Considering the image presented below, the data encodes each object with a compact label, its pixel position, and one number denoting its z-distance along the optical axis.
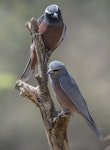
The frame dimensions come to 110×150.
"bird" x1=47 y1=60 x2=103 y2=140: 6.05
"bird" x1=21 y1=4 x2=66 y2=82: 6.42
